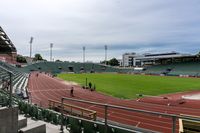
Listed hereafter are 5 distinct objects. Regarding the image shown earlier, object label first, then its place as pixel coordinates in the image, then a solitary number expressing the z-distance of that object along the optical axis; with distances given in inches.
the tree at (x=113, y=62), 3622.7
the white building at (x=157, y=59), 2057.5
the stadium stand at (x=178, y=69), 1706.1
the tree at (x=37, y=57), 3279.1
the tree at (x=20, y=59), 2677.7
